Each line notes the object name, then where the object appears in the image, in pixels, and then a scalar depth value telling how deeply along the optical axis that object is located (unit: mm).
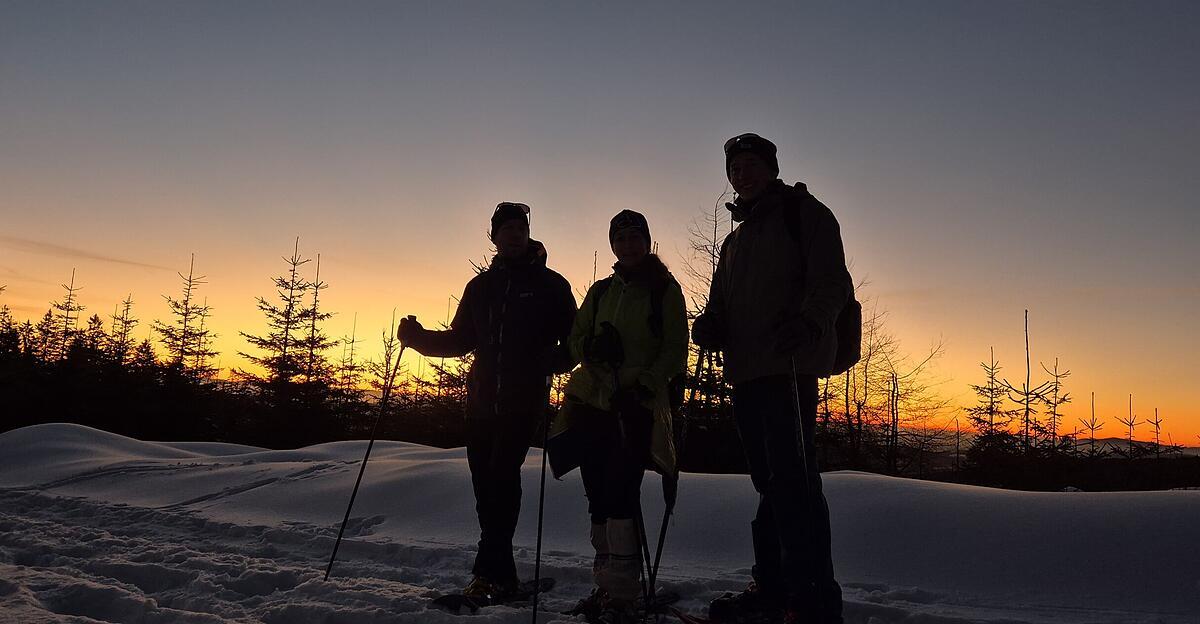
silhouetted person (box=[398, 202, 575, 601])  3631
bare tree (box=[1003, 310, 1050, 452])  13169
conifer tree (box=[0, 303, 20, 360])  24562
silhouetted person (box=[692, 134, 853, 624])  2738
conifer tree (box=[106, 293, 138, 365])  25750
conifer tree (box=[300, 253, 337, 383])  26219
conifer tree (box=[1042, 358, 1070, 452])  15033
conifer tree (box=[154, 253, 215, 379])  33406
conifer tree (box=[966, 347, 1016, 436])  18622
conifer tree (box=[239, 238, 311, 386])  26609
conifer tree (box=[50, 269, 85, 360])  30828
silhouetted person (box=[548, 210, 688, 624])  3100
